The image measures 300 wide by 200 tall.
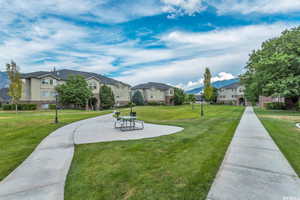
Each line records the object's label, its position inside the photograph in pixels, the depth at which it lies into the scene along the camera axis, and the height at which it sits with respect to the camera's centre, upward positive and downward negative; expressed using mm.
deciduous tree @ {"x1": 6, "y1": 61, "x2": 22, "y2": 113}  23625 +3514
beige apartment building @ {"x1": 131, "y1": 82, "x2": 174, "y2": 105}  54344 +3137
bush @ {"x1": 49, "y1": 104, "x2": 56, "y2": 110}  31344 -882
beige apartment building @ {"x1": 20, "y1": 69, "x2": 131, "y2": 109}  31406 +3268
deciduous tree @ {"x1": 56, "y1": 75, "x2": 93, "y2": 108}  30844 +2062
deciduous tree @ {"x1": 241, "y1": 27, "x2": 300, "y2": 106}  20078 +4660
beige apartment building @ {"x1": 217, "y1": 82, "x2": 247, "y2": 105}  60922 +2081
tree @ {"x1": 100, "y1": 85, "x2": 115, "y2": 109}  37897 +1005
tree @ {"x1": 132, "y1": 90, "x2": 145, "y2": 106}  49281 +581
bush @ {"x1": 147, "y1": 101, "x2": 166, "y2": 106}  51138 -827
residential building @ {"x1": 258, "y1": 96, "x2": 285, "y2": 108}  41181 -144
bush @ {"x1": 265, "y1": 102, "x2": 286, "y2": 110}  30955 -1318
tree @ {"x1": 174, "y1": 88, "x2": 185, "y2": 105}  53531 +1498
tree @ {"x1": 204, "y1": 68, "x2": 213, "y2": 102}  34462 +3895
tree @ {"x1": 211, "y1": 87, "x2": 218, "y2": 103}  63938 +1703
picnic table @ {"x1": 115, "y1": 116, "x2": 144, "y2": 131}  10564 -1924
